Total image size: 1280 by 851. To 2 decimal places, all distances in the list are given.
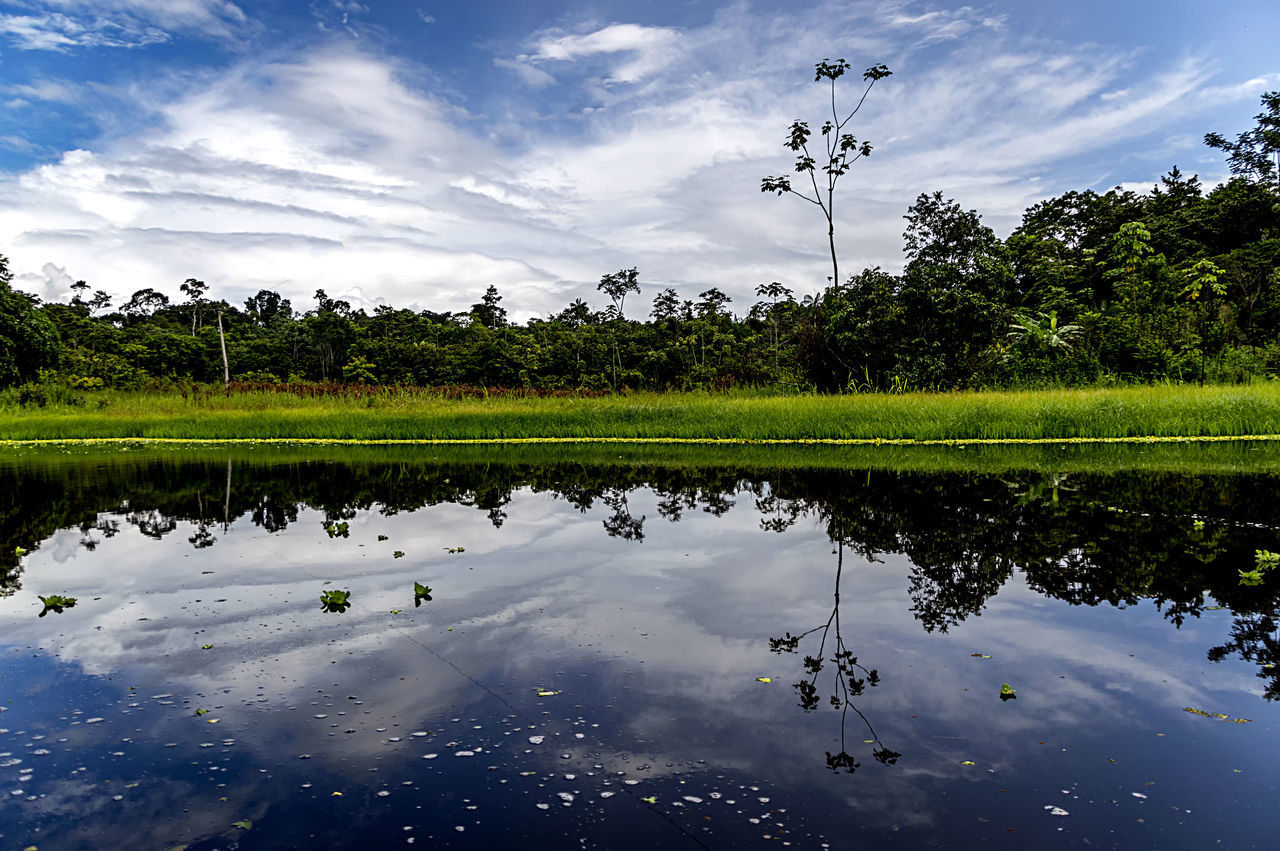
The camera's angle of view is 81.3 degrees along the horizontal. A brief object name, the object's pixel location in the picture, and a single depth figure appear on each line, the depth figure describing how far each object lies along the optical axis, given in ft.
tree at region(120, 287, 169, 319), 262.26
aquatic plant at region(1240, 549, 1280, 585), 18.38
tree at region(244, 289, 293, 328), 260.09
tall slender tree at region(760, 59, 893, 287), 89.66
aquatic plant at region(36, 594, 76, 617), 18.45
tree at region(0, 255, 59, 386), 106.93
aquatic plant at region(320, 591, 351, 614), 18.44
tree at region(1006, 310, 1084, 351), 84.12
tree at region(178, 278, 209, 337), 188.70
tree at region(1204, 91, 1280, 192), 127.65
